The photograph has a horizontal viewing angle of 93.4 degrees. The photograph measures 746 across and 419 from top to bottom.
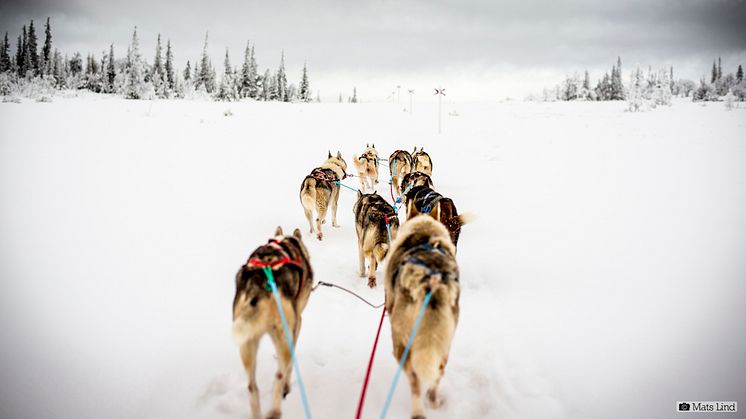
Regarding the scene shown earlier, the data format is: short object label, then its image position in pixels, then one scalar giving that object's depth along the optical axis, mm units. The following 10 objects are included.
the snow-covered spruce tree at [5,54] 47938
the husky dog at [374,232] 4953
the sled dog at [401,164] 10672
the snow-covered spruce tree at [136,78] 31031
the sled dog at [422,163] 10164
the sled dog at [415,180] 7398
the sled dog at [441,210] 3861
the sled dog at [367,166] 10898
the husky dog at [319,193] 6750
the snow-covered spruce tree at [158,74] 41431
